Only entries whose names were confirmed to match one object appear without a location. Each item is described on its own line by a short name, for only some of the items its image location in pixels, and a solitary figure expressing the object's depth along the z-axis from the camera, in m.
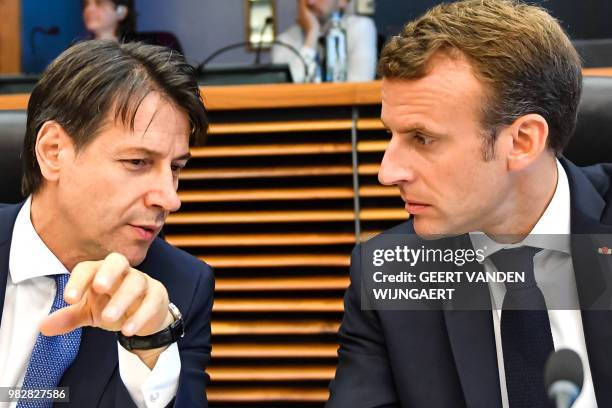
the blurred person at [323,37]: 3.60
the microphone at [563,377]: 0.74
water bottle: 3.12
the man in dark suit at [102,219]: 1.31
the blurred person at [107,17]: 3.89
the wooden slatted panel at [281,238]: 2.22
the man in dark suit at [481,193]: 1.29
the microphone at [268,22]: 5.50
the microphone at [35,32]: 5.27
